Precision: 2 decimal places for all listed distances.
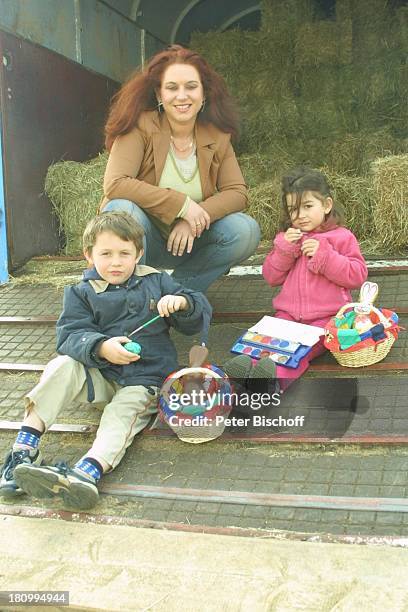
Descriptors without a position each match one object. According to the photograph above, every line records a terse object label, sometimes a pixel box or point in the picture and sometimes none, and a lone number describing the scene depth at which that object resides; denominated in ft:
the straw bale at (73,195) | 13.93
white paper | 8.39
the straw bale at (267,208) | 13.47
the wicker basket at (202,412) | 7.29
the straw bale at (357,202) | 13.10
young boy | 7.09
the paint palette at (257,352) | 8.16
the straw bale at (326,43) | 16.75
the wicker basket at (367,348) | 8.15
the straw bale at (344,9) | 16.71
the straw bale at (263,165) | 14.71
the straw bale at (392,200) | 11.98
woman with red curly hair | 9.18
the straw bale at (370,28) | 16.66
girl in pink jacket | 8.67
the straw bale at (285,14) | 17.53
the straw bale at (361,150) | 14.48
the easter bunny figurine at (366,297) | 8.21
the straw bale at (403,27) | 16.47
